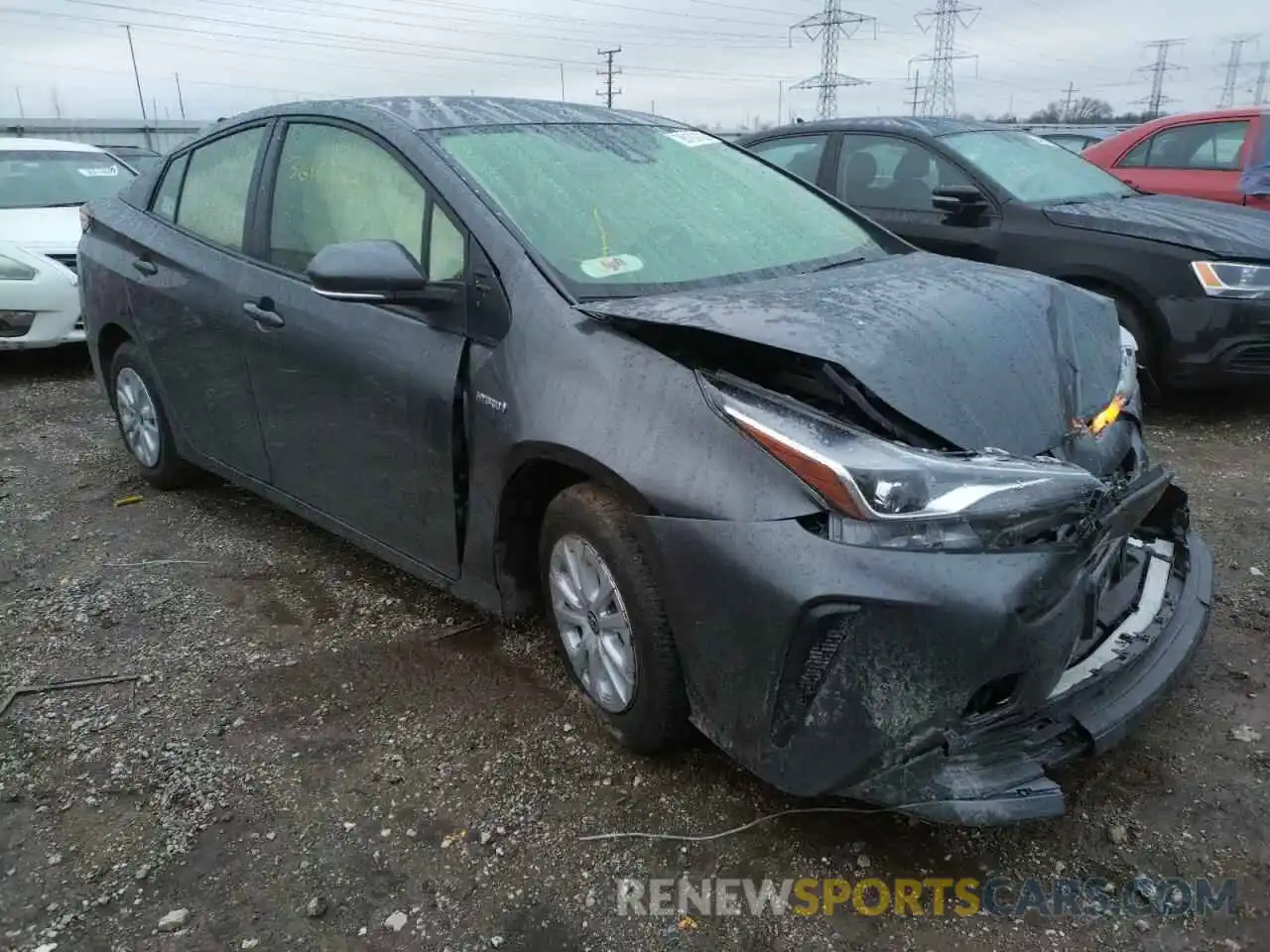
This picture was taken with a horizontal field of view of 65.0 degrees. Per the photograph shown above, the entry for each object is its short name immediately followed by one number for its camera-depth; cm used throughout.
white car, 671
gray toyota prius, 195
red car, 754
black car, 504
